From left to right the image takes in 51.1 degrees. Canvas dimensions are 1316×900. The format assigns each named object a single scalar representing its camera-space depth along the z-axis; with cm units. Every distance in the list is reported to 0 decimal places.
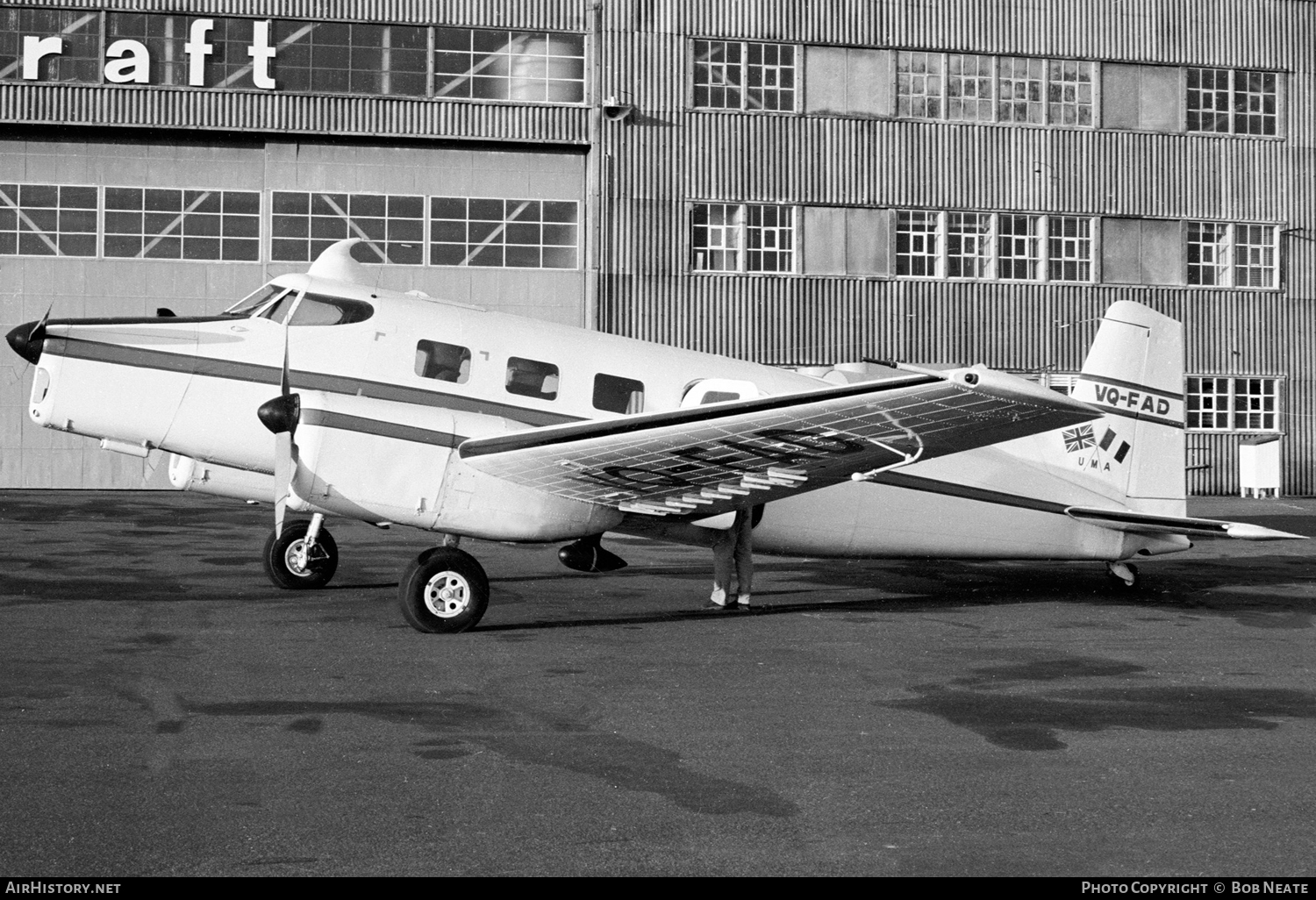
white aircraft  1184
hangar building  3491
